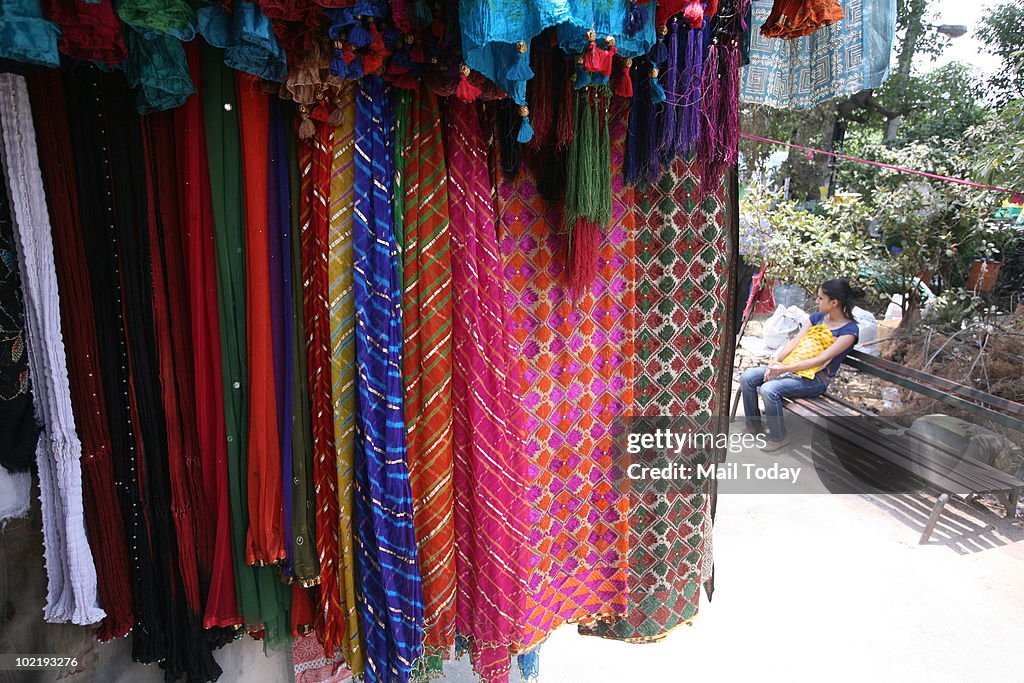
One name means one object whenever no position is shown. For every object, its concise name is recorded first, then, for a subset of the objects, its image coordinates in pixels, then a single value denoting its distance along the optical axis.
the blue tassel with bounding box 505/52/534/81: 0.93
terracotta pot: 4.42
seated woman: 4.32
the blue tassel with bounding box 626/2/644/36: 1.00
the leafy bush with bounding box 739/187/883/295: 4.99
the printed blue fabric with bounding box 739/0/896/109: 1.34
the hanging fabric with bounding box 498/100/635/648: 1.30
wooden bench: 3.26
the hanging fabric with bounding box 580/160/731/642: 1.36
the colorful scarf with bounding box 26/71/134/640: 0.96
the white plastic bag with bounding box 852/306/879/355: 5.19
